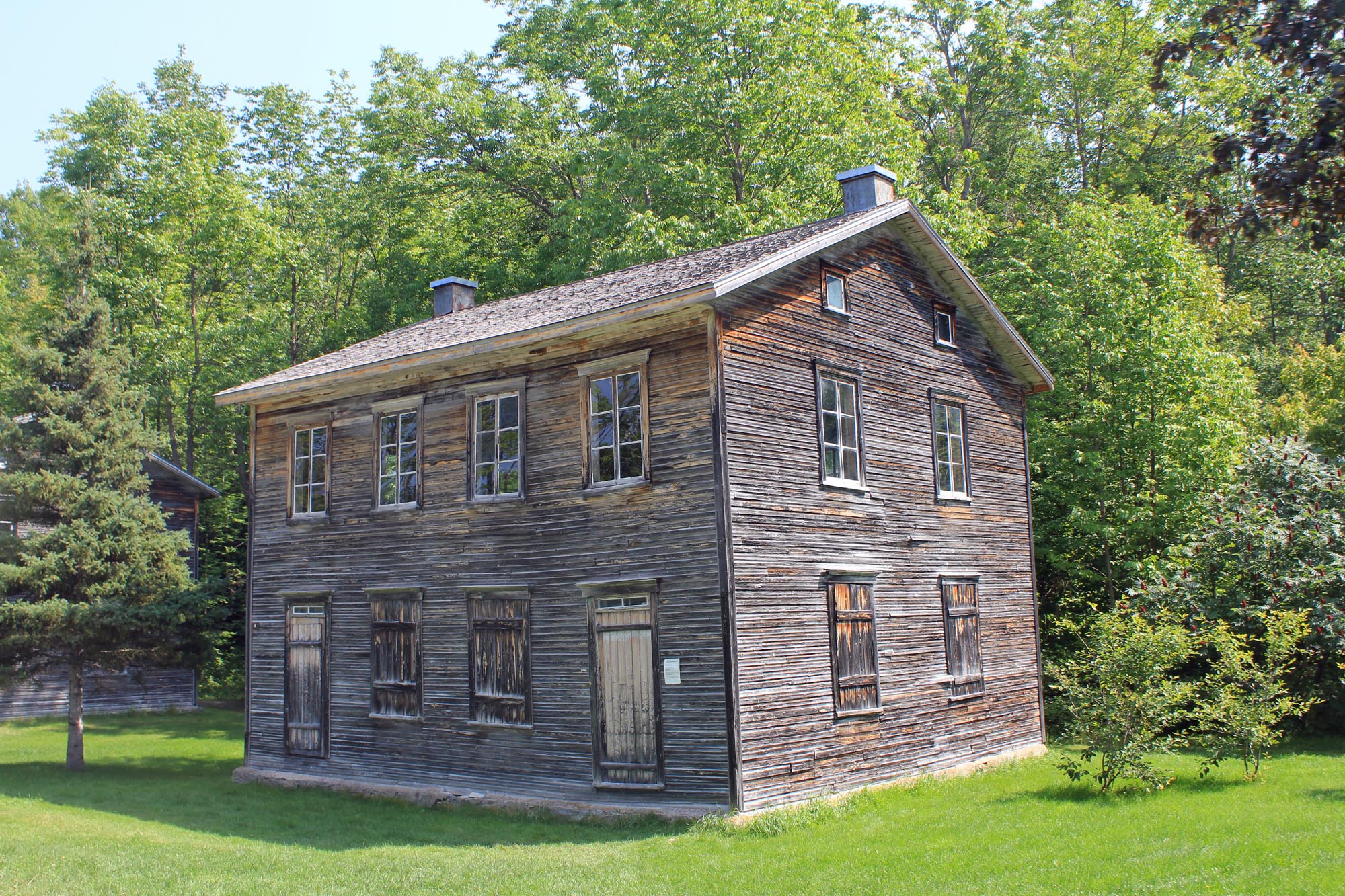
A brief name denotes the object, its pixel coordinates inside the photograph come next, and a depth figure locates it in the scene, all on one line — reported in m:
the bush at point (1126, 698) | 15.62
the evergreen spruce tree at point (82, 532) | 21.36
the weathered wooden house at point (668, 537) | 15.40
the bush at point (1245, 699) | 16.12
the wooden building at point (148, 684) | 29.41
